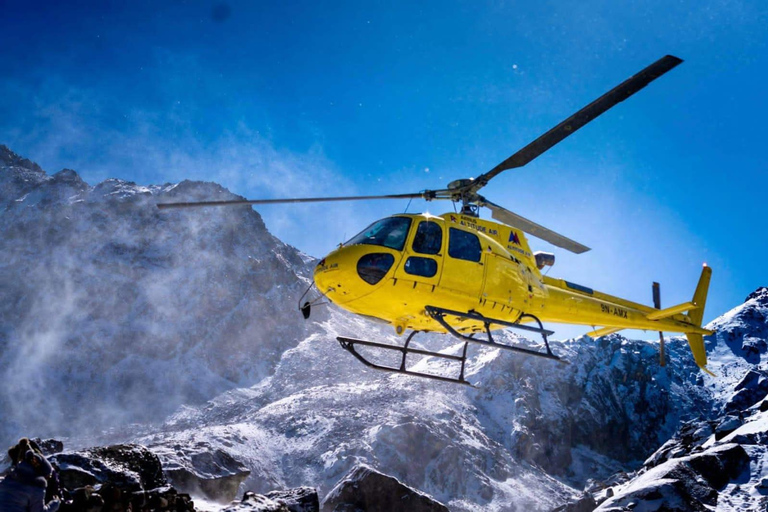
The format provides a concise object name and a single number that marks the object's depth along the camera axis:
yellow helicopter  9.05
